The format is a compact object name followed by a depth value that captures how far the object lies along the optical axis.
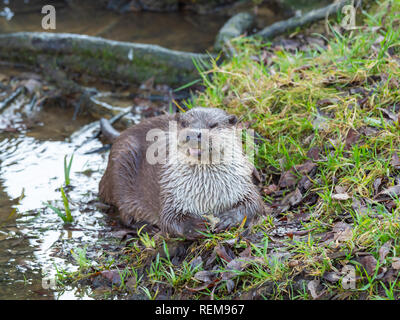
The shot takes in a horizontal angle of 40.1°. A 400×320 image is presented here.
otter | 2.66
